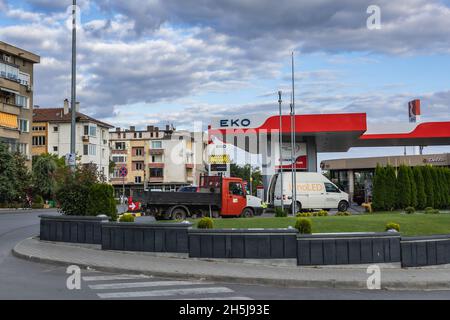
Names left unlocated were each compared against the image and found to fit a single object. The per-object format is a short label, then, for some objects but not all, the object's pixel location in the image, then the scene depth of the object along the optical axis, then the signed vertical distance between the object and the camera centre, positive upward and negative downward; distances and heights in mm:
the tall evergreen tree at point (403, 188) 28609 -4
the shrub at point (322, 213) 23344 -987
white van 32219 -189
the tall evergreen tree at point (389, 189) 28641 -21
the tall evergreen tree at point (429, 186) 29344 +111
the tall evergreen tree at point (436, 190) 29697 -102
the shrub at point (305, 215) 21759 -979
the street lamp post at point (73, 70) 21188 +4613
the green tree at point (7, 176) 50812 +1492
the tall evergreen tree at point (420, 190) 29109 -90
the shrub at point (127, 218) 17047 -803
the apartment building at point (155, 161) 111875 +5996
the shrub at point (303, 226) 14648 -943
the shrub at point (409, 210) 24433 -932
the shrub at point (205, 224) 15047 -888
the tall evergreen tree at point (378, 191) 28734 -118
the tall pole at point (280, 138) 34006 +3185
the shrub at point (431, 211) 23259 -950
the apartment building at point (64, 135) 85750 +8680
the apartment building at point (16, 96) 57969 +10523
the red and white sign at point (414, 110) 47000 +6644
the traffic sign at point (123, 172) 34103 +1171
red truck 26078 -502
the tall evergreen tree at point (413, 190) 28859 -86
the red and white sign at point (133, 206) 29066 -749
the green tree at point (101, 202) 18031 -333
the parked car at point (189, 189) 30912 +92
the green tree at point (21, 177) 53156 +1475
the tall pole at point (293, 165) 28272 +1258
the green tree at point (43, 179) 59919 +1386
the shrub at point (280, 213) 24183 -1000
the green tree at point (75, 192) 18625 -3
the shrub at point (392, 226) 14812 -992
